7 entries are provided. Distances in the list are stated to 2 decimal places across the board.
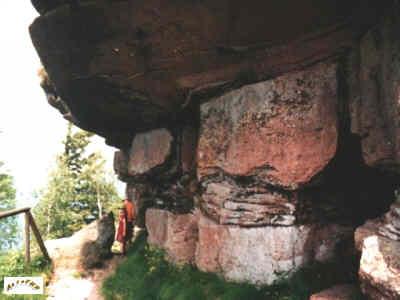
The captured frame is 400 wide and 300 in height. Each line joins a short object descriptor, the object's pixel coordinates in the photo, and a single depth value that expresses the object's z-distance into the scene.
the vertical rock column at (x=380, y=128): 4.50
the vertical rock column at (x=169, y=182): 9.40
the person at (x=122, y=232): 11.85
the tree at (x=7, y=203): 23.64
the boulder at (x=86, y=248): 10.99
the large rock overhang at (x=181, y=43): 6.52
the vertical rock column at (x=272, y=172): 6.66
